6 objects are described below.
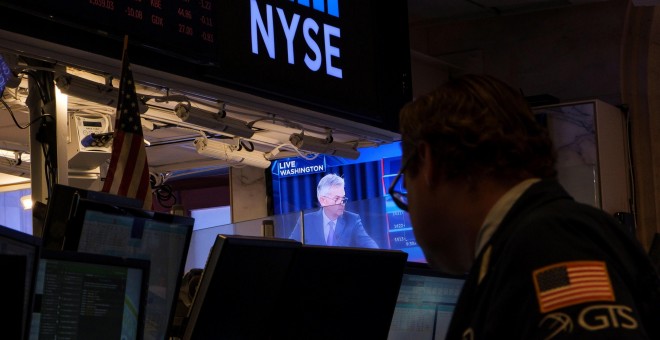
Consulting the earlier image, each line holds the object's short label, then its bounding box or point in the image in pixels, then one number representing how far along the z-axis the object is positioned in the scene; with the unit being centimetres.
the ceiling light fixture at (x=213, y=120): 618
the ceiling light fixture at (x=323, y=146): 722
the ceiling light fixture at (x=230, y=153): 825
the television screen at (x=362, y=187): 753
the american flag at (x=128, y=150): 381
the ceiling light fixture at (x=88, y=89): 529
